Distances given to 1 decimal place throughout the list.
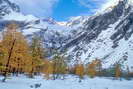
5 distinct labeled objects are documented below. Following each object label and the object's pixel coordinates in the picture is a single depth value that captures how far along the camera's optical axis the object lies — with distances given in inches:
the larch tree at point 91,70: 2175.7
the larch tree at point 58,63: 1554.2
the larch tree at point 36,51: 1107.6
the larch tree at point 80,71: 1856.9
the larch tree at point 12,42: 740.6
